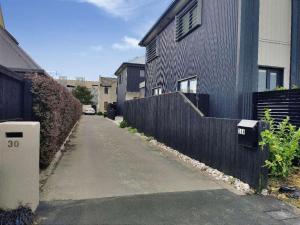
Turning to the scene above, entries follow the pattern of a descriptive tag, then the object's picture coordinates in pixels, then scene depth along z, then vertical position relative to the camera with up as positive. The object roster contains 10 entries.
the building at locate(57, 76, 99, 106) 52.87 +6.39
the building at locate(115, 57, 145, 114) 25.64 +3.78
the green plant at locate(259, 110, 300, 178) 4.34 -0.76
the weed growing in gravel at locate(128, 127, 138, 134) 13.19 -1.25
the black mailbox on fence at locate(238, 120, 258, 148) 4.42 -0.45
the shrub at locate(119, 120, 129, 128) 15.79 -1.06
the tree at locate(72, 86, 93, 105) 44.36 +2.92
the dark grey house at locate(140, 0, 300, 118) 7.04 +2.14
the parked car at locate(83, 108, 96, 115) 37.58 -0.40
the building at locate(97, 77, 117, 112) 42.92 +3.14
